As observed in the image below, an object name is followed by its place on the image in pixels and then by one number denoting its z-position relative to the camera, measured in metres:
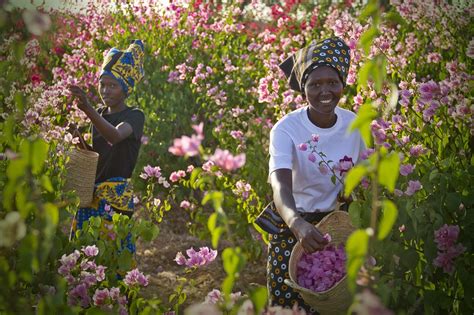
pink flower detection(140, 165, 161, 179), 3.47
